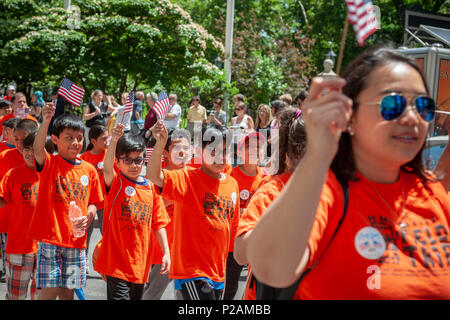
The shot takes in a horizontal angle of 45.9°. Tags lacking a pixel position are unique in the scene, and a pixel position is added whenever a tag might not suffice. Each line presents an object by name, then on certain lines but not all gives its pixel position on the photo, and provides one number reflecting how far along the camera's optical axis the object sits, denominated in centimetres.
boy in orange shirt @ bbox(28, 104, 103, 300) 432
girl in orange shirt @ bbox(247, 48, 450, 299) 145
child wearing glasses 426
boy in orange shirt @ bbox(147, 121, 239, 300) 390
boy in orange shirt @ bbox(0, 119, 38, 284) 586
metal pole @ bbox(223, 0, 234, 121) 1766
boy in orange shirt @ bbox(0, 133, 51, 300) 480
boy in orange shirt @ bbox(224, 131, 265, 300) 553
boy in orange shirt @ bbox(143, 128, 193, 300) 483
